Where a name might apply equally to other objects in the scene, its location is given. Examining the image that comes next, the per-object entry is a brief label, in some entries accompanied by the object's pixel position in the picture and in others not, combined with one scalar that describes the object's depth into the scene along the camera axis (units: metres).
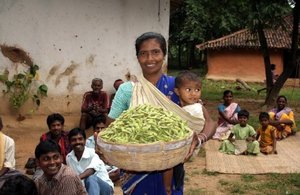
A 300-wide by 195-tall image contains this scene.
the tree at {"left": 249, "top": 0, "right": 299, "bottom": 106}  9.33
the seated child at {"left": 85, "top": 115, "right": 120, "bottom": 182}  4.61
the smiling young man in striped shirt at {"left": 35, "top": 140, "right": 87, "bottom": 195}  3.08
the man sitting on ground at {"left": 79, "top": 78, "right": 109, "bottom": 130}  6.92
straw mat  5.81
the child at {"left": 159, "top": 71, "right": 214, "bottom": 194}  2.30
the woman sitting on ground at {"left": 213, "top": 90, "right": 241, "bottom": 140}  7.69
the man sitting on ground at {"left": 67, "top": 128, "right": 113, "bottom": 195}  3.96
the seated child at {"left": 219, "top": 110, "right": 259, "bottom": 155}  6.65
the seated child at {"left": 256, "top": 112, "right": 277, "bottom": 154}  6.77
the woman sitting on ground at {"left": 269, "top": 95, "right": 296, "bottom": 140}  7.82
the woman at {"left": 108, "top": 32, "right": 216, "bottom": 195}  2.29
